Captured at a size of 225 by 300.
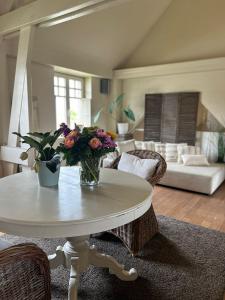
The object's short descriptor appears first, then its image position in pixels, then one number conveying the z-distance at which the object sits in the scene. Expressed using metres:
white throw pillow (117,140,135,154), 4.22
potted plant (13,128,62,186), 1.52
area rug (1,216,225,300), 1.62
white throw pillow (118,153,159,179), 2.24
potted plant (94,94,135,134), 5.52
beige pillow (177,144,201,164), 4.41
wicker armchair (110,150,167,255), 2.02
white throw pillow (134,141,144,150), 4.73
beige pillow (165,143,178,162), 4.50
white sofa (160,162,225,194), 3.59
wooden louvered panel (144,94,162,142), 5.29
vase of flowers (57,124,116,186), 1.46
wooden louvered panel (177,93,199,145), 4.81
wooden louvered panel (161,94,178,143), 5.05
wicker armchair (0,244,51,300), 0.94
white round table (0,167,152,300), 1.12
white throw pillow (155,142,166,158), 4.62
